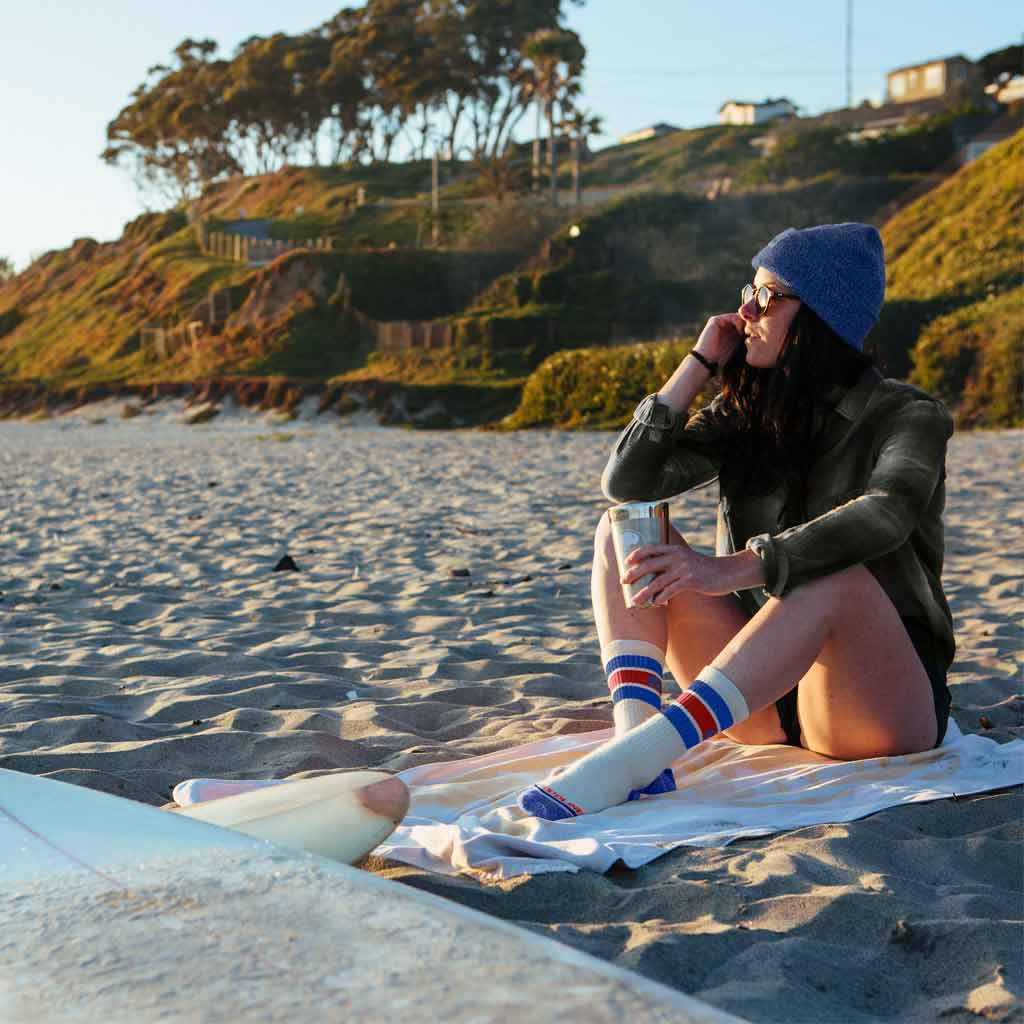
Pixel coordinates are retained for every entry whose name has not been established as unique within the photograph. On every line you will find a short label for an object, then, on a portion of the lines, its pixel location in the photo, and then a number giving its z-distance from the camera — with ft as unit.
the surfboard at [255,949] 4.48
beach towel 7.93
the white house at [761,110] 262.67
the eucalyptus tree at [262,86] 192.65
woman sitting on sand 8.45
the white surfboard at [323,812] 7.36
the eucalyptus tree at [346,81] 184.44
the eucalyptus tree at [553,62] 137.28
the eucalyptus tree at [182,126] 197.77
